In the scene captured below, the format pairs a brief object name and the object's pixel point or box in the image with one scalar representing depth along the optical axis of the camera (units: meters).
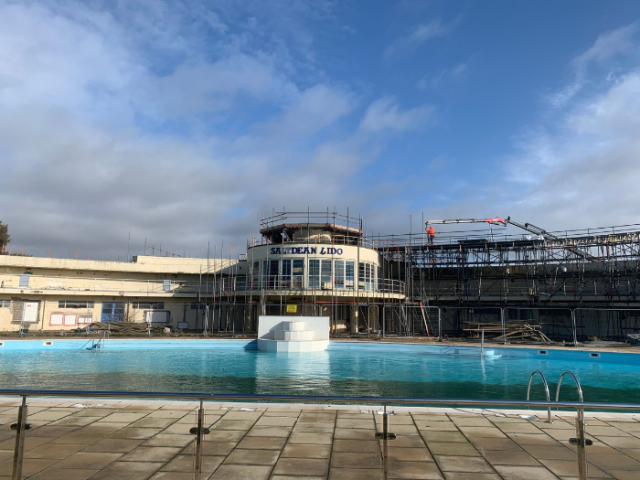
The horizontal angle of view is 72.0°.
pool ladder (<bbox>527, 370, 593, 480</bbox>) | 4.09
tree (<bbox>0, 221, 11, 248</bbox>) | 46.50
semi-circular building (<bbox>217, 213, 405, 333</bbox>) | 28.02
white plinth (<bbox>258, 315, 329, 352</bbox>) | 20.61
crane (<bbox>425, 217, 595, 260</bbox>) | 30.22
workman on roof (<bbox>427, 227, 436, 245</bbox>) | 35.07
